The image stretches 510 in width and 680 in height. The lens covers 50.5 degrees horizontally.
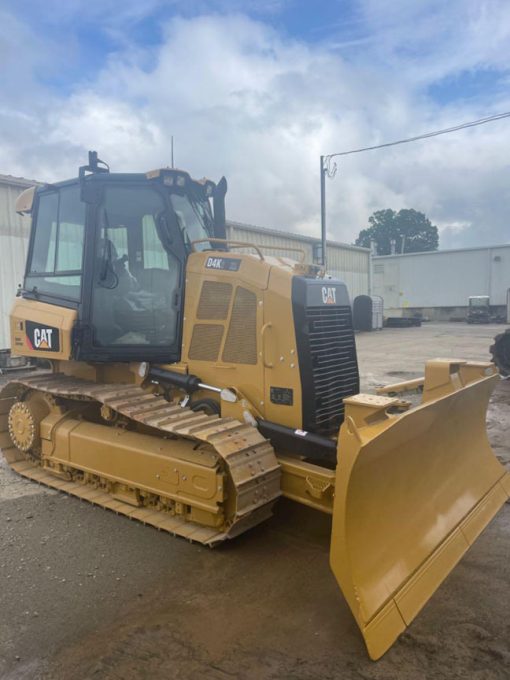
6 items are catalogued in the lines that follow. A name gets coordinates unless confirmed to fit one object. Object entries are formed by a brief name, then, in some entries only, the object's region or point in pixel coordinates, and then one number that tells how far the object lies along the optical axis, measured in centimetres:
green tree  7719
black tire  1147
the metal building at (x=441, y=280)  3444
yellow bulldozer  353
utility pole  2022
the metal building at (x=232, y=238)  1225
